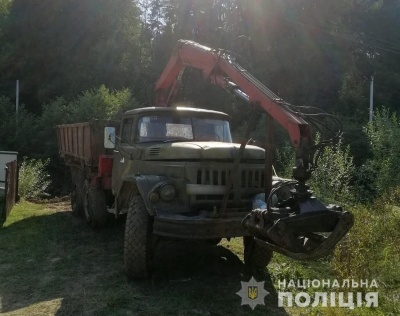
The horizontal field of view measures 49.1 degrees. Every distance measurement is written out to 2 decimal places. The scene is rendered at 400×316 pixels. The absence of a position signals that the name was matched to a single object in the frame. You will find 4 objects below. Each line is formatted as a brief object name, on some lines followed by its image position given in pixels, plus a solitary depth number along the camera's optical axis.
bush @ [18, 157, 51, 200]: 12.29
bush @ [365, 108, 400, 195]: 9.99
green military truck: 5.04
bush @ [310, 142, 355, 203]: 8.93
